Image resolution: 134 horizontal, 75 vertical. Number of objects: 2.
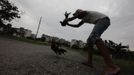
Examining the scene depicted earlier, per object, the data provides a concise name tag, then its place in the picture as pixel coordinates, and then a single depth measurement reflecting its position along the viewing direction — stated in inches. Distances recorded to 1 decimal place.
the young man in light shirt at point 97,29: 53.3
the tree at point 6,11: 375.3
